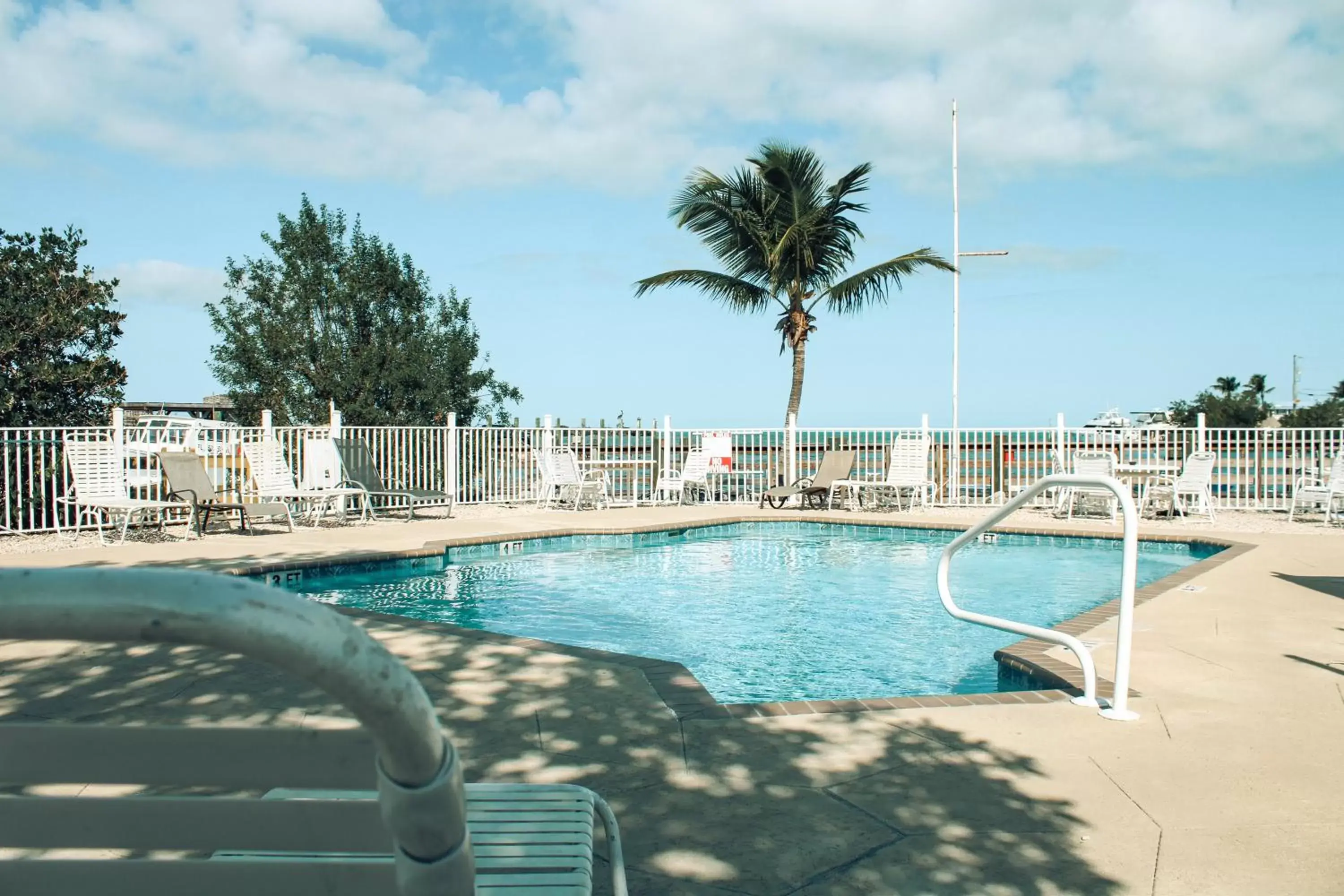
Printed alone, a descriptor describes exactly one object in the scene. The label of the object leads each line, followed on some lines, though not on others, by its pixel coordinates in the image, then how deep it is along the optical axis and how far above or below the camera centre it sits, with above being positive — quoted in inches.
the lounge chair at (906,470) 581.3 -18.5
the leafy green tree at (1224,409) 1774.1 +56.2
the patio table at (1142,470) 523.2 -17.9
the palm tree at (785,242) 668.7 +142.1
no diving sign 644.1 -4.5
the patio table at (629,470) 621.3 -19.5
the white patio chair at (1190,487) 502.6 -26.7
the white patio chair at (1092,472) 519.2 -18.6
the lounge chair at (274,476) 471.8 -16.6
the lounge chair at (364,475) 502.0 -17.5
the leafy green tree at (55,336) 491.5 +57.7
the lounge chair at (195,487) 416.2 -19.0
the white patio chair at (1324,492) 487.8 -28.9
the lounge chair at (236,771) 24.9 -11.1
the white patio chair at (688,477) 631.8 -24.2
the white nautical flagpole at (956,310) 733.3 +101.7
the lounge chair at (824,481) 597.9 -25.8
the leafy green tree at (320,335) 756.6 +86.6
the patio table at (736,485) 663.8 -30.8
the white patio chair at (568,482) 585.9 -25.3
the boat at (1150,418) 1000.2 +22.8
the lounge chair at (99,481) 392.2 -16.1
